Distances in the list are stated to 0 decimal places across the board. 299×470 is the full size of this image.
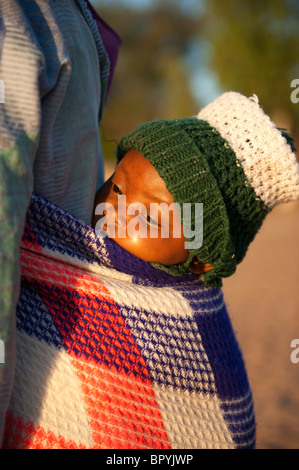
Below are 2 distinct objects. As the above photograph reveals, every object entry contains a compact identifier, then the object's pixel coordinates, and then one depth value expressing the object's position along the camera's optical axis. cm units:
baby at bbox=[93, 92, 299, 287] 176
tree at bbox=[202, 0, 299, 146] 1748
